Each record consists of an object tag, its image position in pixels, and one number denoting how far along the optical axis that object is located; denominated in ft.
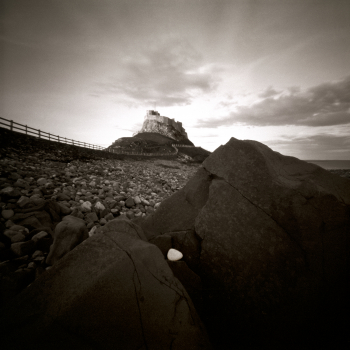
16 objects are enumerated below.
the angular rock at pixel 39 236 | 10.27
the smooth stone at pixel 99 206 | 16.53
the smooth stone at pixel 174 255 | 8.09
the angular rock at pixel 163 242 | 8.75
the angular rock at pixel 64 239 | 8.73
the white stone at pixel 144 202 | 21.79
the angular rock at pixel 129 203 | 19.92
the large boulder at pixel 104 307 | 4.17
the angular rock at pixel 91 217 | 14.47
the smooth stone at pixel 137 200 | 21.24
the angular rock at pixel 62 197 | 17.11
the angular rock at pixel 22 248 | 9.25
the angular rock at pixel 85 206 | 15.81
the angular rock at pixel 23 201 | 13.34
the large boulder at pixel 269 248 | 6.47
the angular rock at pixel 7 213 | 12.04
